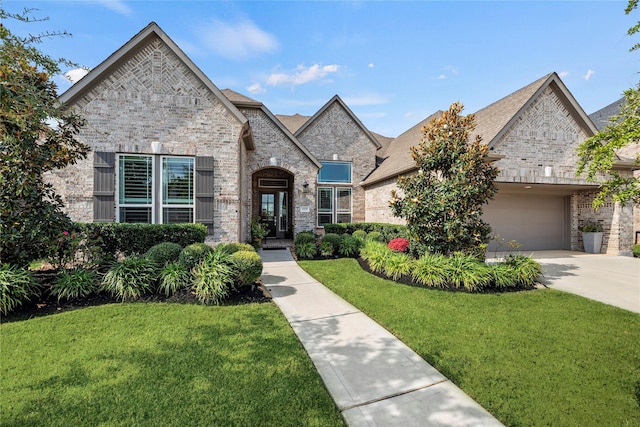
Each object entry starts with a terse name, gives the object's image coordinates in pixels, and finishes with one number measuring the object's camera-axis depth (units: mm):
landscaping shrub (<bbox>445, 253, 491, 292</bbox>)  6293
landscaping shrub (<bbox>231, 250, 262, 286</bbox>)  5598
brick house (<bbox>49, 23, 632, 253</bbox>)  8039
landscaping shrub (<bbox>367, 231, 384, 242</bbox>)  11002
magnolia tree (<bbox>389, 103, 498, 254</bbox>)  7195
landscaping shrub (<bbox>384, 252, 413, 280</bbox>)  7129
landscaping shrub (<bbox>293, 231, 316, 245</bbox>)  10820
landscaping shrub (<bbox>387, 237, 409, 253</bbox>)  8625
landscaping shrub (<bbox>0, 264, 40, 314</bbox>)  4520
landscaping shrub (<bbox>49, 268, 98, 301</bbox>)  5102
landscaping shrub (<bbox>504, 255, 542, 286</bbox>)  6684
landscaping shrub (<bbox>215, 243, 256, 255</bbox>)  6508
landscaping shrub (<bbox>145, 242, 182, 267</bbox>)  6103
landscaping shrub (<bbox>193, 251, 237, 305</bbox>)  5199
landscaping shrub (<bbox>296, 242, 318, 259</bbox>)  10328
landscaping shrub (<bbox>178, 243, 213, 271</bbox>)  5896
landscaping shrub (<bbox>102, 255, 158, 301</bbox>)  5273
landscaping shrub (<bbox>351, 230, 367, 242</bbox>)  11223
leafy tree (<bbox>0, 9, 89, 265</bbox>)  4996
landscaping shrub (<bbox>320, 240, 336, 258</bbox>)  10508
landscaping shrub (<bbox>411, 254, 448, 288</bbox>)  6485
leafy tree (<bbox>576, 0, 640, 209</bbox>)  4207
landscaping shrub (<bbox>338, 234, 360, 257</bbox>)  10562
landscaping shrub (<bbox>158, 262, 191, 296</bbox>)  5461
